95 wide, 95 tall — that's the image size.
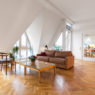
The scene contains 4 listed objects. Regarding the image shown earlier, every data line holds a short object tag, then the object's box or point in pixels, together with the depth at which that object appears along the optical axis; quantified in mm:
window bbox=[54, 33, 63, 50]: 7917
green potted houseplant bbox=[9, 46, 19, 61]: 5092
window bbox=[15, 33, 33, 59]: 5850
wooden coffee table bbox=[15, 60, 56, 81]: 2663
